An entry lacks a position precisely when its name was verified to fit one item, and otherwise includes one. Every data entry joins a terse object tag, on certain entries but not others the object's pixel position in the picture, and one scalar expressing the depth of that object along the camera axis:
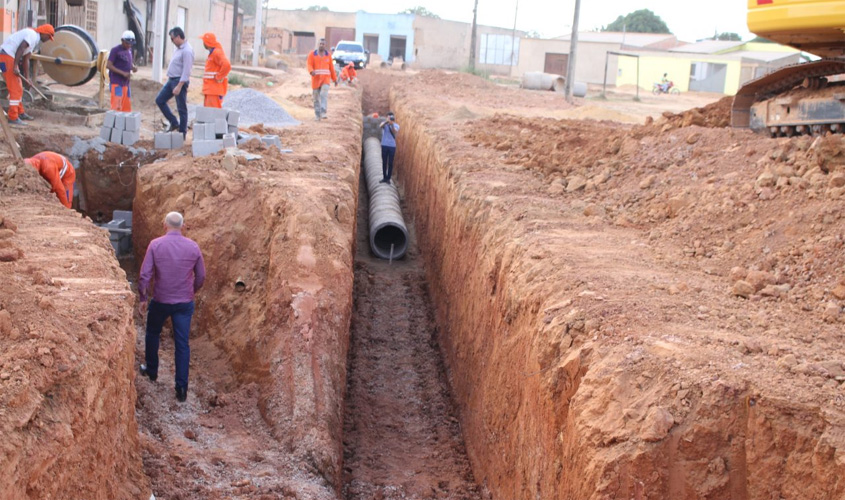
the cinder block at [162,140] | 11.24
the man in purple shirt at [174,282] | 6.65
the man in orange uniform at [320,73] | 15.95
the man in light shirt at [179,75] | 11.29
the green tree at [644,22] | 74.94
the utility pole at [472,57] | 41.19
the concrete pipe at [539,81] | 35.00
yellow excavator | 8.90
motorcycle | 38.88
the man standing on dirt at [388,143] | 15.17
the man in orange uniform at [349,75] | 27.17
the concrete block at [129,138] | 11.25
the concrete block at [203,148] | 10.79
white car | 35.42
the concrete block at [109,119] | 11.15
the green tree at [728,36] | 77.79
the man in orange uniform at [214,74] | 11.67
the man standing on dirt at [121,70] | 12.54
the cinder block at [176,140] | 11.30
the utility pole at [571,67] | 25.95
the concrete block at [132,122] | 11.16
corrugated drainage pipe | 13.23
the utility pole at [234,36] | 33.56
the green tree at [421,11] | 91.34
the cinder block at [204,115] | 10.99
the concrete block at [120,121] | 11.12
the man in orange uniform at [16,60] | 11.37
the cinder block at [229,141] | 11.17
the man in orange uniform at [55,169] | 8.62
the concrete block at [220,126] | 11.21
